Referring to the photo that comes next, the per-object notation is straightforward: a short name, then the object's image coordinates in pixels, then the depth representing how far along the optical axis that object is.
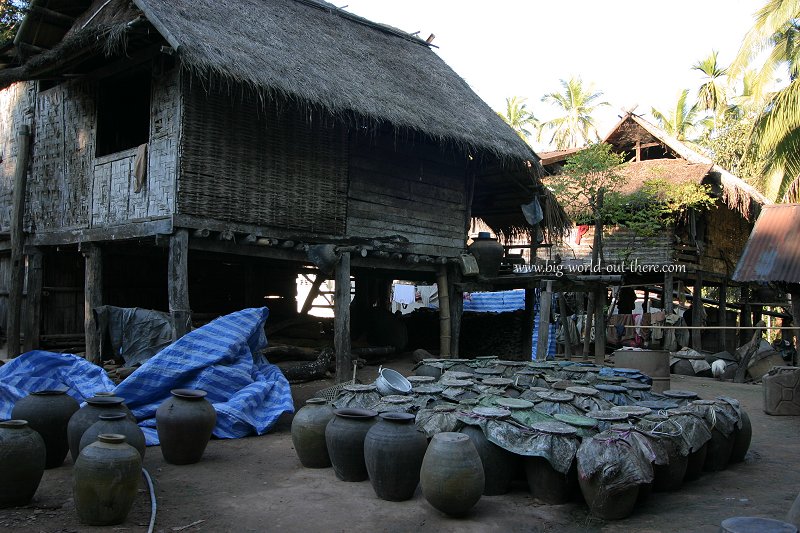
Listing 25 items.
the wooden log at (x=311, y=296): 11.93
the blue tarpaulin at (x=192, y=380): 6.57
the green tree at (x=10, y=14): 12.84
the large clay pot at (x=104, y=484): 3.90
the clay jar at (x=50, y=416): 5.09
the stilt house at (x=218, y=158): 7.90
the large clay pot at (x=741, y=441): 5.92
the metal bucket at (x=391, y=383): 6.36
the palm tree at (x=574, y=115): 34.28
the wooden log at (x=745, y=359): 13.27
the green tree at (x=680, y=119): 26.56
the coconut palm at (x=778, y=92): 13.44
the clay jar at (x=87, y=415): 4.95
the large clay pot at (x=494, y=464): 4.80
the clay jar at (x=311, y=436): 5.47
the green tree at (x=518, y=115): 35.94
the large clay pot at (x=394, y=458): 4.64
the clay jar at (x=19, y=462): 4.08
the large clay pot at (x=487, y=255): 12.21
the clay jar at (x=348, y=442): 5.05
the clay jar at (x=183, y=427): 5.46
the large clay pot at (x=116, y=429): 4.63
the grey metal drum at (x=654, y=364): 9.34
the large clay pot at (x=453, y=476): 4.25
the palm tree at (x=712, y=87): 24.58
